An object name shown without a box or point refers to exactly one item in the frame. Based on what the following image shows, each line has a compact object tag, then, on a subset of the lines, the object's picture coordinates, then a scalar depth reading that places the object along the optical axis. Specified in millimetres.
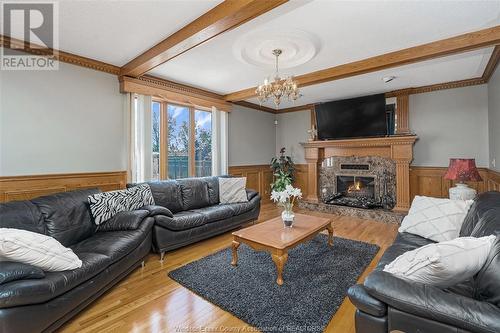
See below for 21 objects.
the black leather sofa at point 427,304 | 1035
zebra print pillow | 2730
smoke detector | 4106
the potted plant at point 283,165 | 6484
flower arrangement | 2947
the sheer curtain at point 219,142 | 5203
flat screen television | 4898
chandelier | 3025
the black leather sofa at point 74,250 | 1490
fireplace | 5094
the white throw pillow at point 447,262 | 1240
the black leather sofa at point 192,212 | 2996
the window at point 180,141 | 4453
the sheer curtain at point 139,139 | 3846
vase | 2998
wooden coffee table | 2381
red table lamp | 3479
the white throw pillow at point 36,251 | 1595
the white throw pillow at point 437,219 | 2254
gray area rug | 1907
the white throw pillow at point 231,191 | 4328
